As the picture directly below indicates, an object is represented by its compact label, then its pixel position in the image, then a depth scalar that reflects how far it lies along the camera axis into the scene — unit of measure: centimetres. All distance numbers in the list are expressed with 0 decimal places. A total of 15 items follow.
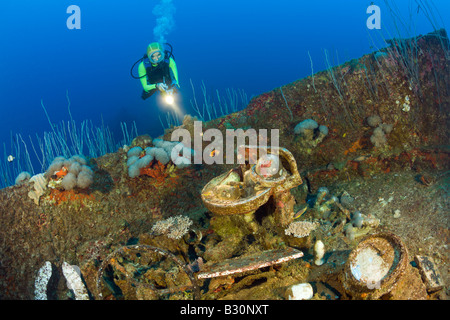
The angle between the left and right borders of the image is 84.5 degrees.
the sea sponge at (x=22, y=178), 521
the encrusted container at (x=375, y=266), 260
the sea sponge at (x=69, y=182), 508
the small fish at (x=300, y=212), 434
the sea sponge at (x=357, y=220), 414
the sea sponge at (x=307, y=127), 607
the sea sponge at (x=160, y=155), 574
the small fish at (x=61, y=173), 531
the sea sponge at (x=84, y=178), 515
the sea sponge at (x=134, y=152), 591
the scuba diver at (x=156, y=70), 775
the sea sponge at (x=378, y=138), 566
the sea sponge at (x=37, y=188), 505
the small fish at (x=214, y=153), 640
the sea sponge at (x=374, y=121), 589
